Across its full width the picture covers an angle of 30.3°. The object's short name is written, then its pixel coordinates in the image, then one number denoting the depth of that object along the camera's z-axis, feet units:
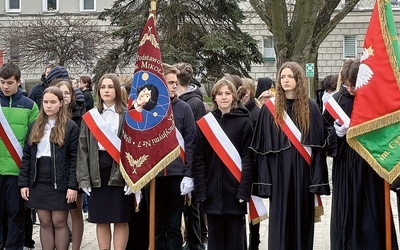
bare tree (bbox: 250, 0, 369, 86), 58.65
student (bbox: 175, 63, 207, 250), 27.50
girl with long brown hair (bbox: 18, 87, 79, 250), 24.54
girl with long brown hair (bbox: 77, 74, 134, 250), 23.97
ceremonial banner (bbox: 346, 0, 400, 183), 21.93
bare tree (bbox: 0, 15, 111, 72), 116.98
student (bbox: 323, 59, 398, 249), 22.70
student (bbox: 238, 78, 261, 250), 27.58
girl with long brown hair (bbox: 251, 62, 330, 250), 22.76
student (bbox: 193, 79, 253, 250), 23.59
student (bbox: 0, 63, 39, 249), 26.05
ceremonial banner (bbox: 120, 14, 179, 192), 23.67
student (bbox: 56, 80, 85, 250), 26.66
